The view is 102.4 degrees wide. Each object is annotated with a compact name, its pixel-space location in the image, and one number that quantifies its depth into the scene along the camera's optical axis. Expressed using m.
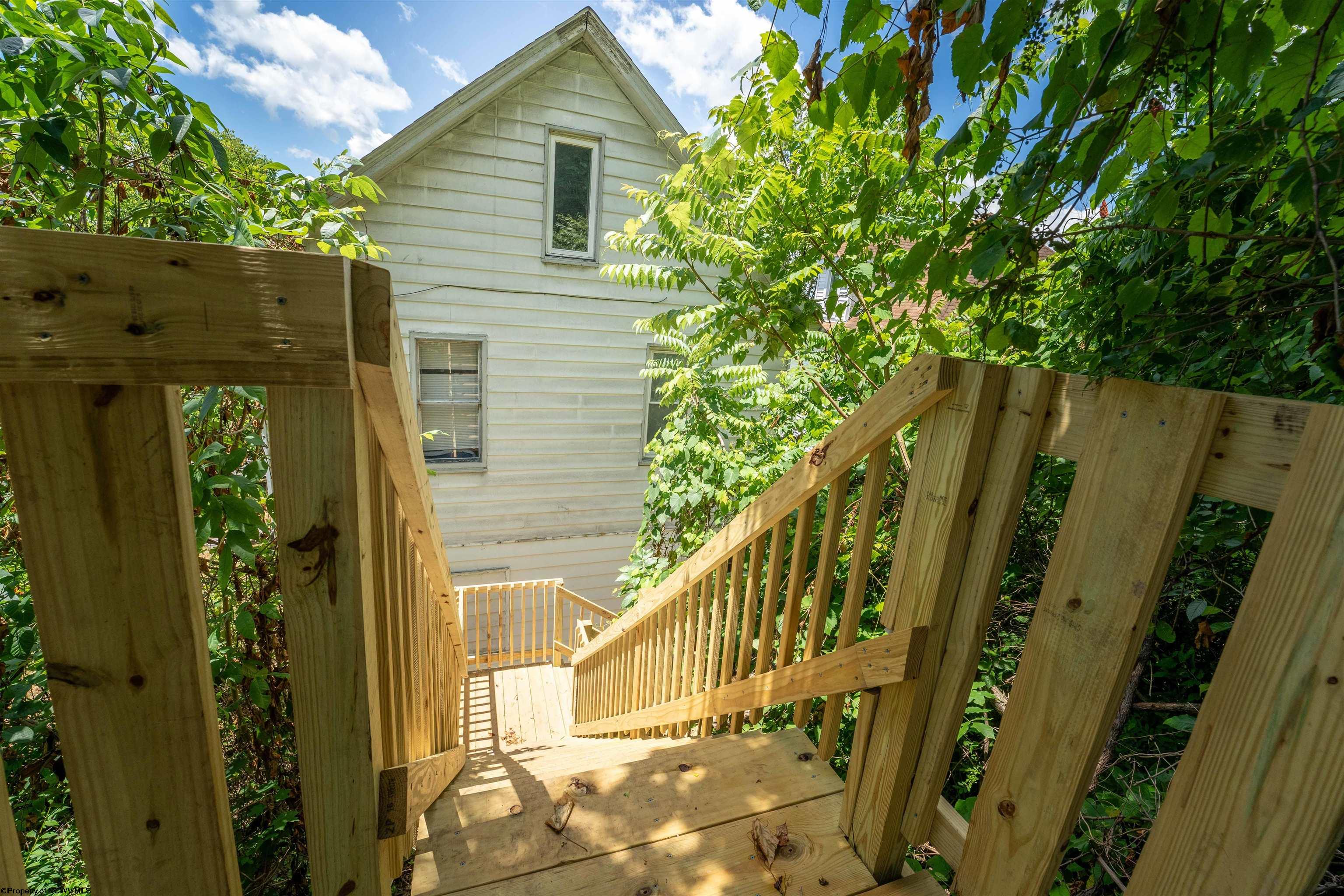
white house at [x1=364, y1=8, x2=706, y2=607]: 5.25
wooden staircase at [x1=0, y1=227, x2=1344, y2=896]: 0.58
